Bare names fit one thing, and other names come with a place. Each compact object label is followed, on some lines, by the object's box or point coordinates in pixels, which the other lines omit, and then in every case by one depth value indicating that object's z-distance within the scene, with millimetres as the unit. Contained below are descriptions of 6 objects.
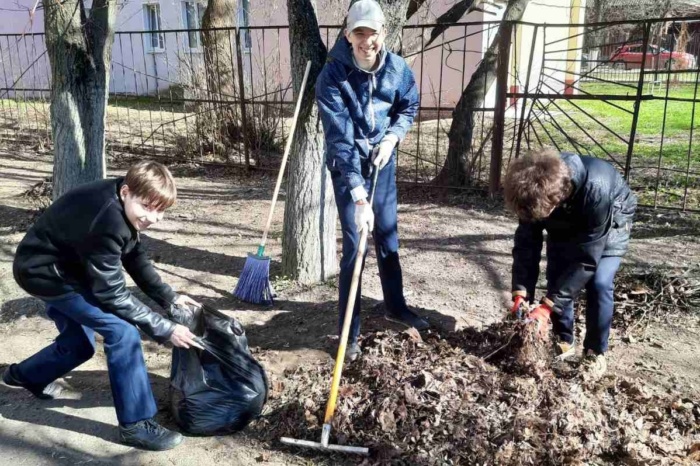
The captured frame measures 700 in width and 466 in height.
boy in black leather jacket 2287
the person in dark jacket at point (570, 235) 2430
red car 14225
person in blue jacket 2865
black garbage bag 2611
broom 3916
